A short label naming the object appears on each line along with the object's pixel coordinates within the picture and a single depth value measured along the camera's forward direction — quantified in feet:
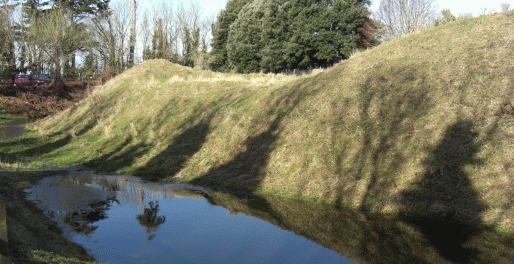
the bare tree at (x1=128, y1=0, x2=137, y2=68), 195.55
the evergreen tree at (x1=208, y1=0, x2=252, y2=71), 186.50
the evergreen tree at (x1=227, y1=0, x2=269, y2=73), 155.63
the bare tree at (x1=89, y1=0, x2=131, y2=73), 198.49
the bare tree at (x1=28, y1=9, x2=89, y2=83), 148.05
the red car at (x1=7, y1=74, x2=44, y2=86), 157.79
